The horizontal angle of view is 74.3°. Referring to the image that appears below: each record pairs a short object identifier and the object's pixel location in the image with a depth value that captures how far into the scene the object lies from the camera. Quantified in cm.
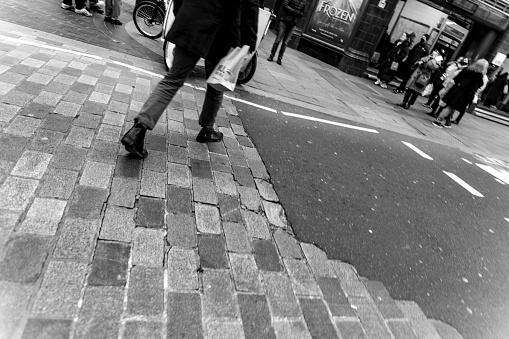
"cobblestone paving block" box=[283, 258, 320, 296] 205
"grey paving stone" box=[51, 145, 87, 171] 238
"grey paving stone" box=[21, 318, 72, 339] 137
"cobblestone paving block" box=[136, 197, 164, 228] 212
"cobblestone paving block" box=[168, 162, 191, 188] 262
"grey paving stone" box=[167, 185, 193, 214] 234
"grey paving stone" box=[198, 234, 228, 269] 199
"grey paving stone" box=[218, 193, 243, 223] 245
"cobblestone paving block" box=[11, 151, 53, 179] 218
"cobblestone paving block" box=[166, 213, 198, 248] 206
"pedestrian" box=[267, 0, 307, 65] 905
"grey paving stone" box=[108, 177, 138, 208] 221
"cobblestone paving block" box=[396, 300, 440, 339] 207
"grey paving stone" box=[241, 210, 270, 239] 240
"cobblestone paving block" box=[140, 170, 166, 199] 240
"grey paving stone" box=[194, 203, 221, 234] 226
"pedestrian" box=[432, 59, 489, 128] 850
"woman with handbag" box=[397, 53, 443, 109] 920
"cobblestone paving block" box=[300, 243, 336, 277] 229
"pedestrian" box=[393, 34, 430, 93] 1182
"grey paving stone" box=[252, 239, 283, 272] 213
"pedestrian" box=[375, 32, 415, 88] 1170
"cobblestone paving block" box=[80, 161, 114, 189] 229
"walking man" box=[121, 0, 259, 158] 256
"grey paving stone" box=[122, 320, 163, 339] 148
